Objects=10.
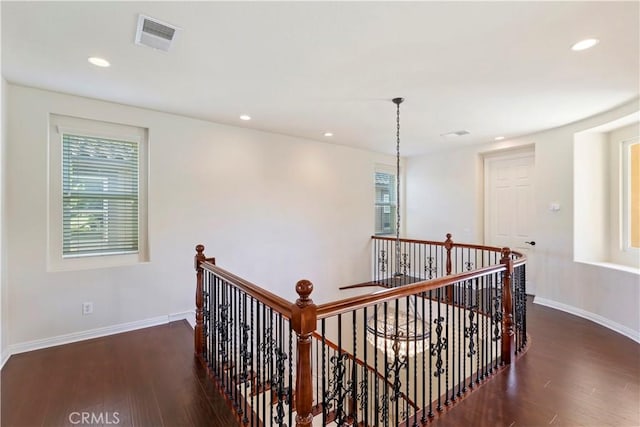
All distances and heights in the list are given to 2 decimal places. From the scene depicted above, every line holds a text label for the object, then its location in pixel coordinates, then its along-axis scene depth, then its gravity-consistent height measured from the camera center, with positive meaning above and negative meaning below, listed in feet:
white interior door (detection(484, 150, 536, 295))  16.61 +0.61
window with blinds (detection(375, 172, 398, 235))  21.66 +0.82
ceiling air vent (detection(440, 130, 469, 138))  15.49 +4.33
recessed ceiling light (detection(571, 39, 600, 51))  7.29 +4.25
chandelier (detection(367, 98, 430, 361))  12.45 -5.45
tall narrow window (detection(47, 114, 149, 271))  10.88 +0.78
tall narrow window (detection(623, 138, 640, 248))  12.84 +0.96
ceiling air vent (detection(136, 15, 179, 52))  6.73 +4.34
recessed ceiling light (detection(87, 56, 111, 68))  8.25 +4.34
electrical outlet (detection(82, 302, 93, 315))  11.12 -3.54
